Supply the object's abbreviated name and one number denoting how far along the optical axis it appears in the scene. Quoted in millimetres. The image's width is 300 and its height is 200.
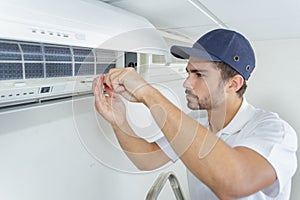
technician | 643
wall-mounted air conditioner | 554
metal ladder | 1242
